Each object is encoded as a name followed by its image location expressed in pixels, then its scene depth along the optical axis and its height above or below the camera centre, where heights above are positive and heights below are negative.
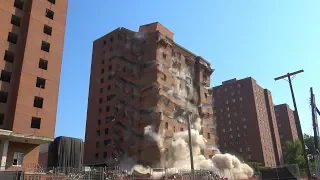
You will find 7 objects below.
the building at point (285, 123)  140.50 +23.00
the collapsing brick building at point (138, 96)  72.25 +20.91
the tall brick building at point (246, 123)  109.81 +19.39
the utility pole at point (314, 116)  40.36 +7.39
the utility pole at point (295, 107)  30.06 +6.77
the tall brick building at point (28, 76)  35.62 +13.45
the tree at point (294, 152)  102.06 +6.91
